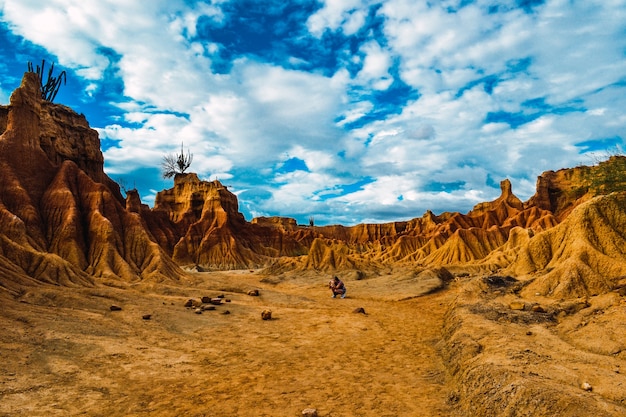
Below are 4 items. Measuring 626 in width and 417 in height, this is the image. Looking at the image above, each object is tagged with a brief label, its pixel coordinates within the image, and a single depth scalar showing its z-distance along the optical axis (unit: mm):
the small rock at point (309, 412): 7177
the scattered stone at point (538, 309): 13127
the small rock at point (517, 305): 13934
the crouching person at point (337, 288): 27047
